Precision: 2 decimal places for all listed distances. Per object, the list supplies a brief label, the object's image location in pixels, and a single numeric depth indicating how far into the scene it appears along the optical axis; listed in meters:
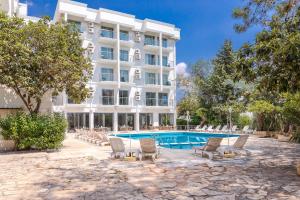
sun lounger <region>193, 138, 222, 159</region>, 9.53
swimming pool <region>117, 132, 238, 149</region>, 15.35
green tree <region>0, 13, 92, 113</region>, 11.03
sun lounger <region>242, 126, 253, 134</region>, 21.18
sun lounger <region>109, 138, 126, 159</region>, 9.62
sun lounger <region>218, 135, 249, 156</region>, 10.38
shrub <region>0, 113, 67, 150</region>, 11.31
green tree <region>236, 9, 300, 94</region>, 6.52
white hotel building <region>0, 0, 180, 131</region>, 27.00
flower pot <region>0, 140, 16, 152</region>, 12.06
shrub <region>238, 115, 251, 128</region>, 26.27
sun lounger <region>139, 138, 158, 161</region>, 9.21
